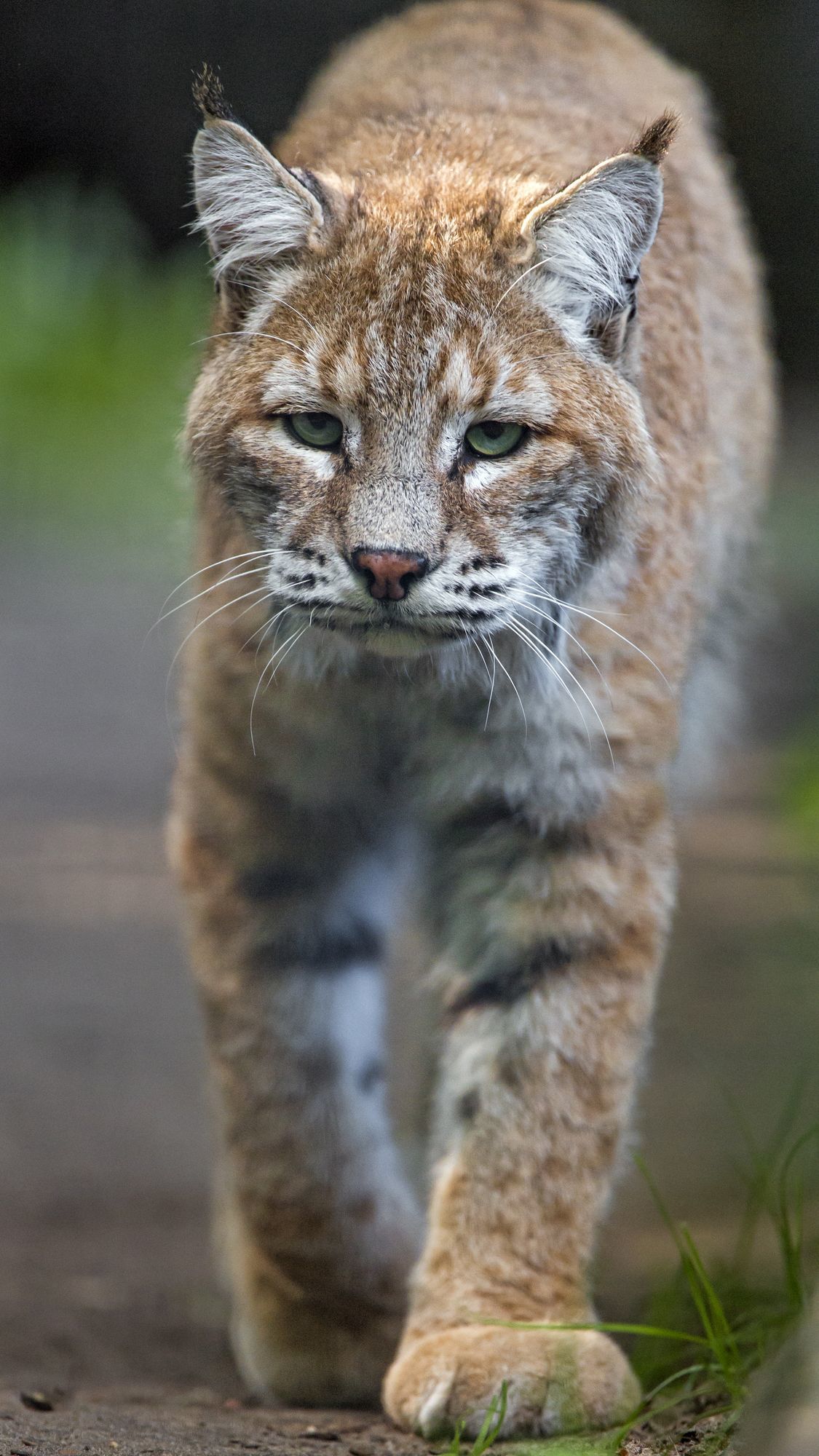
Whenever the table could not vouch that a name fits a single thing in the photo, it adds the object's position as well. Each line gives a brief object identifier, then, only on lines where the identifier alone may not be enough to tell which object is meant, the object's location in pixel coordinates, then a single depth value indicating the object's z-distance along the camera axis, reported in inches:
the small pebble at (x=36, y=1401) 214.4
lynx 197.3
